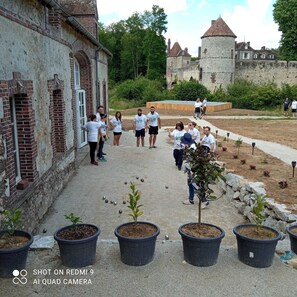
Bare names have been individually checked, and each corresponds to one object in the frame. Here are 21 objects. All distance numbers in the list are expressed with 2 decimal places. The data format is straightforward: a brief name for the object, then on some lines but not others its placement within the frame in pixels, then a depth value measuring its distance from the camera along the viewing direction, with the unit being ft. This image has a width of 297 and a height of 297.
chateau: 151.33
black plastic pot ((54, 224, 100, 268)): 14.61
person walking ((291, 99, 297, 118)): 100.12
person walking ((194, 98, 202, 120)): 90.58
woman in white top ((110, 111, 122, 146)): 46.29
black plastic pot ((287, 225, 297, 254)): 15.96
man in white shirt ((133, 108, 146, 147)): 46.37
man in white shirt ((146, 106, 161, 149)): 46.62
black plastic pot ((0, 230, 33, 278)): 13.76
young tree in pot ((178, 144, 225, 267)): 15.07
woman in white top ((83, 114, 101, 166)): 36.68
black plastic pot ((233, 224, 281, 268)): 14.93
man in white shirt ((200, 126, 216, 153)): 32.45
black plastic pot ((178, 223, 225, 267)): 14.98
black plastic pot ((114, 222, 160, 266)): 14.88
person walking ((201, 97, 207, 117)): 99.76
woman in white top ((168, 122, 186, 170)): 35.35
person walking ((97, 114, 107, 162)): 39.14
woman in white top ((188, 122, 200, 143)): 34.91
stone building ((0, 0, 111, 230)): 18.45
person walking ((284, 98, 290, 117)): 107.09
